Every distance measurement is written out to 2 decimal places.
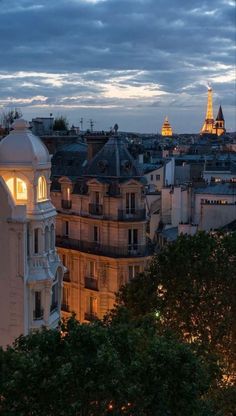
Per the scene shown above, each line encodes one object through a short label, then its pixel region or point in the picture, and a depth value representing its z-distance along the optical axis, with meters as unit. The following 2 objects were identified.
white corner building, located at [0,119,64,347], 29.53
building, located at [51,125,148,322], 40.88
